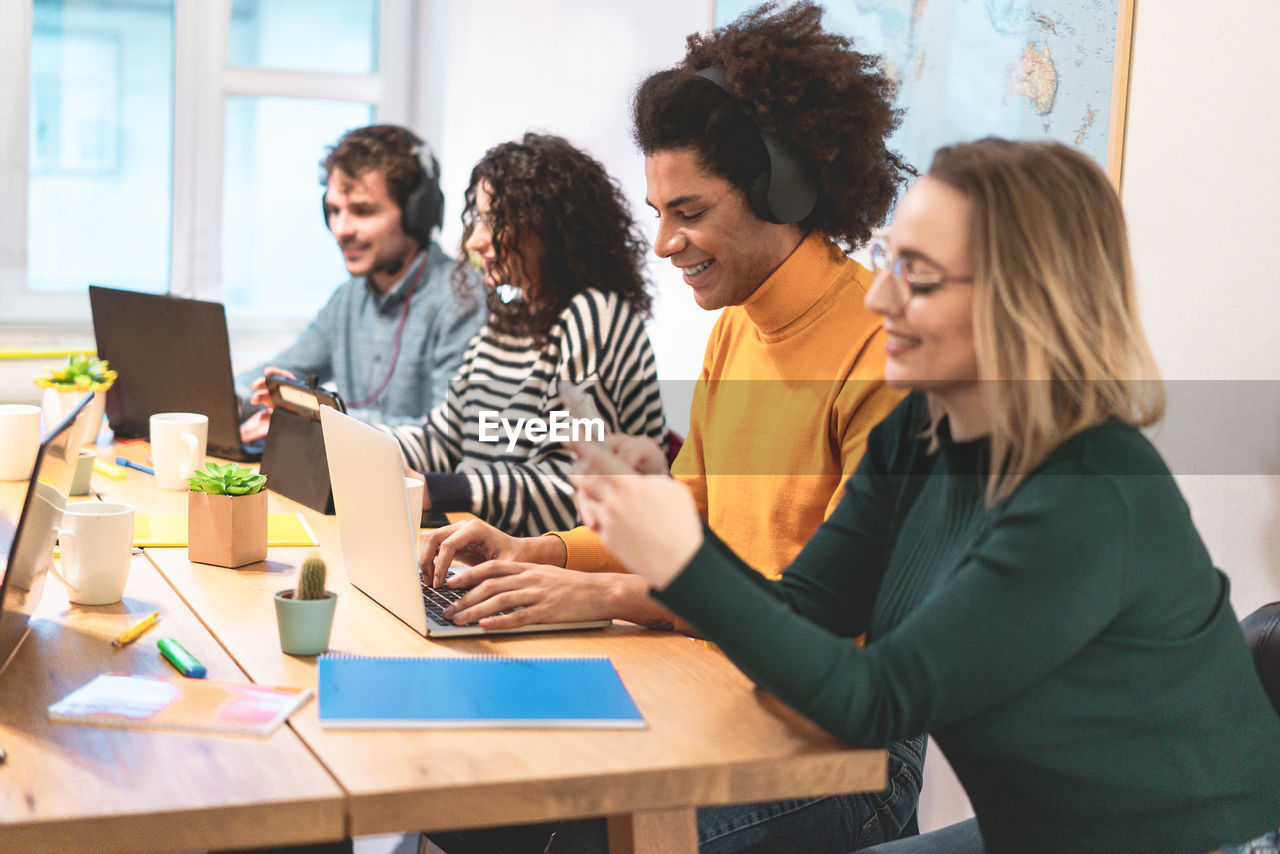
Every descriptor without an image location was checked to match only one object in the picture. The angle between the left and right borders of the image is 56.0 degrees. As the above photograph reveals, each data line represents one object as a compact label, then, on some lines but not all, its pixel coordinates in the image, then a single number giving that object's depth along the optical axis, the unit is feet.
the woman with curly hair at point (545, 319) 6.84
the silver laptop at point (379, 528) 4.01
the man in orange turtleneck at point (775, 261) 4.57
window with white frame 10.80
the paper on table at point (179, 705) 3.16
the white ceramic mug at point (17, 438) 6.30
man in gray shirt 9.32
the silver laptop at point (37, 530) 3.36
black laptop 6.83
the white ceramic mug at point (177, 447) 6.23
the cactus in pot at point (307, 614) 3.76
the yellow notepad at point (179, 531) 5.18
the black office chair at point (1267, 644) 3.79
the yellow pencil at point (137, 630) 3.84
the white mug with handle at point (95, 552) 4.15
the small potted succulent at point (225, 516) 4.79
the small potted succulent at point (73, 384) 7.04
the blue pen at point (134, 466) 6.77
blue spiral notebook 3.26
